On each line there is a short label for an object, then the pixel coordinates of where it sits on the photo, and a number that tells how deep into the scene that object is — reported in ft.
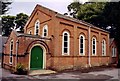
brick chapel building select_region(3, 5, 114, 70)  29.33
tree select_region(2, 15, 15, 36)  90.73
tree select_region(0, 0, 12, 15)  37.52
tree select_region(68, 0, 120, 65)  52.99
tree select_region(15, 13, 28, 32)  91.22
